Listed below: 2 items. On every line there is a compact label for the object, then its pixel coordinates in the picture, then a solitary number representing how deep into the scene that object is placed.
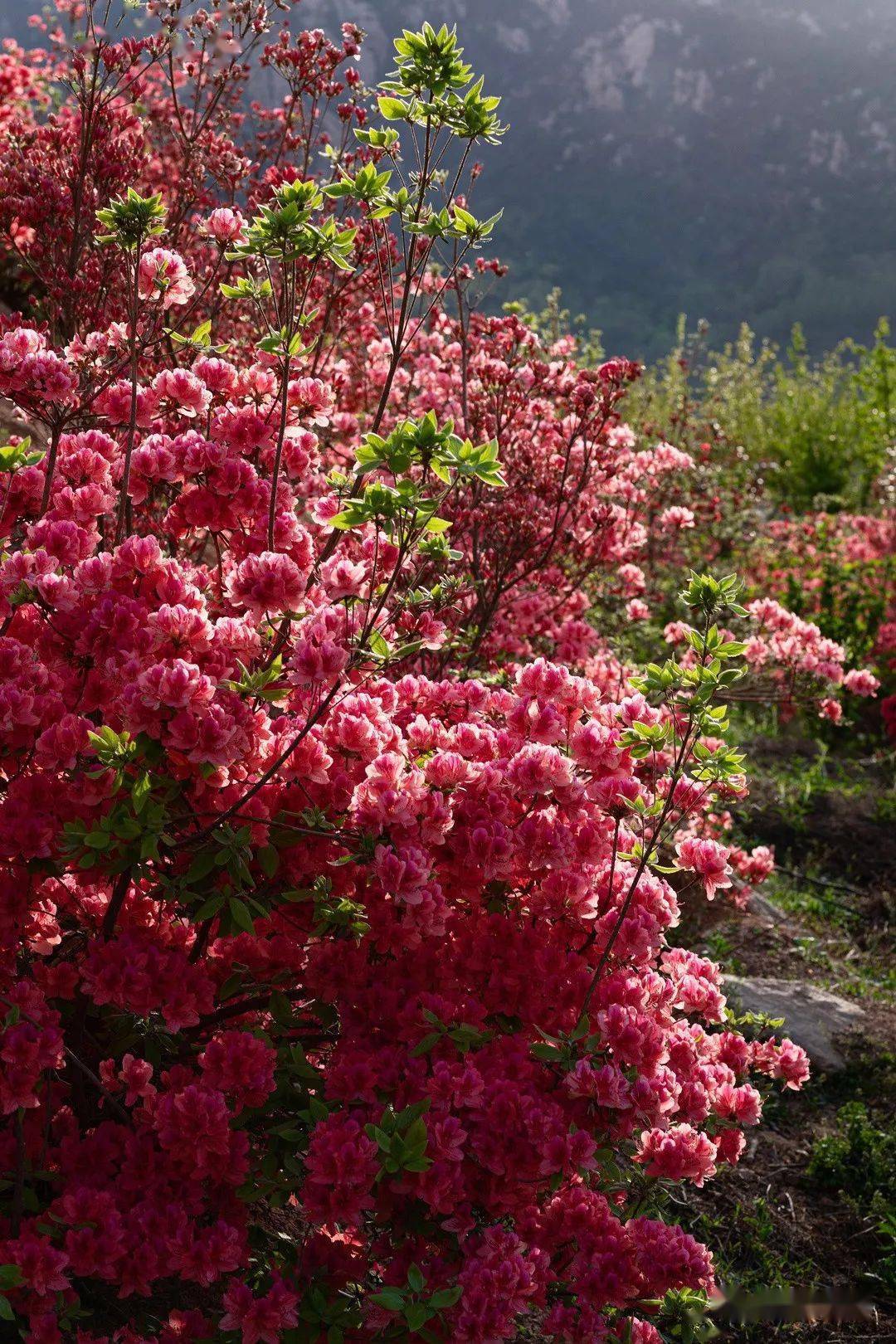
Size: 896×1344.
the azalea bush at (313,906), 1.56
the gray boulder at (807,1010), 2.27
